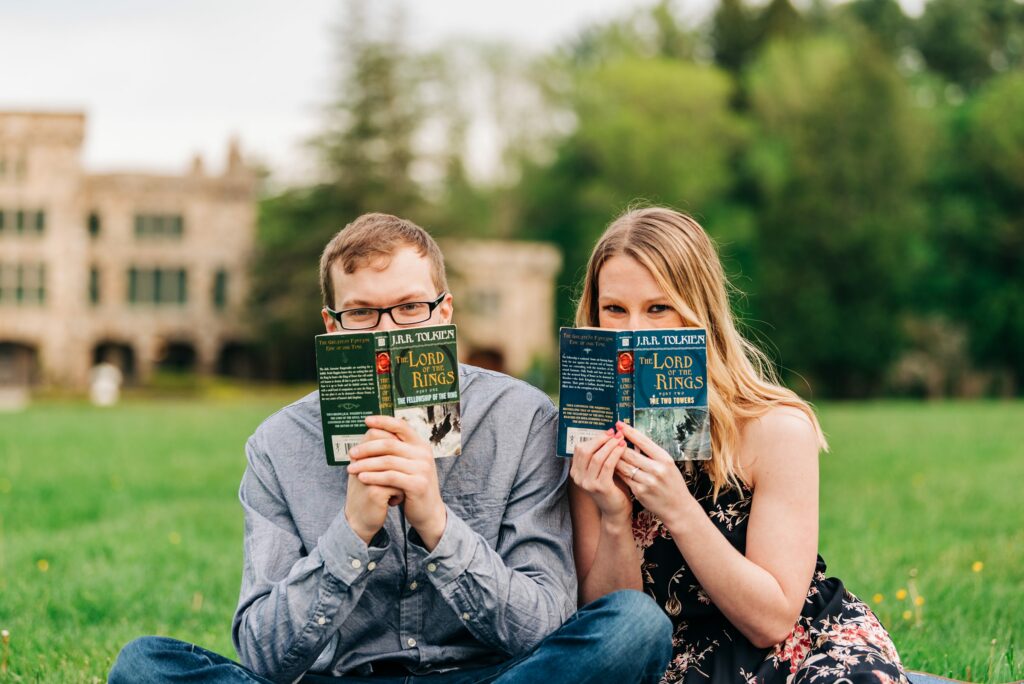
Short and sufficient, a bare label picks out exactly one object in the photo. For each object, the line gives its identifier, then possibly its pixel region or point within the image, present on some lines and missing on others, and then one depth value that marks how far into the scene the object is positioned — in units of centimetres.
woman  293
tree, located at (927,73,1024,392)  3744
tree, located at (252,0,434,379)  3766
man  281
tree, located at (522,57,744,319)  4097
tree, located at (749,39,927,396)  3744
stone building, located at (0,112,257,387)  3766
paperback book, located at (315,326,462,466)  281
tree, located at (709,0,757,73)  4719
